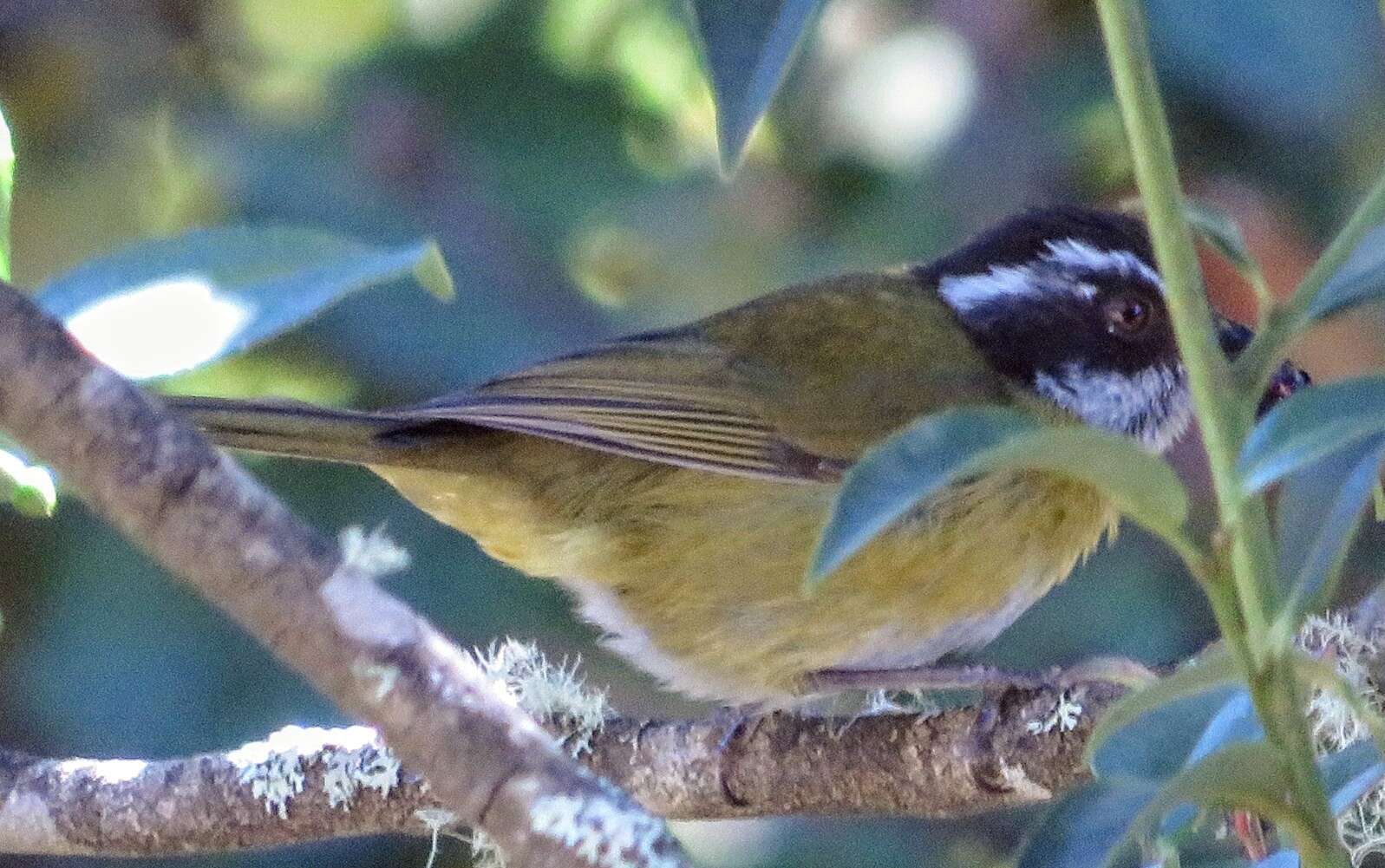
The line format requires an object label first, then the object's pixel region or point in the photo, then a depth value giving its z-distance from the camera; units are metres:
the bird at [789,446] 2.54
